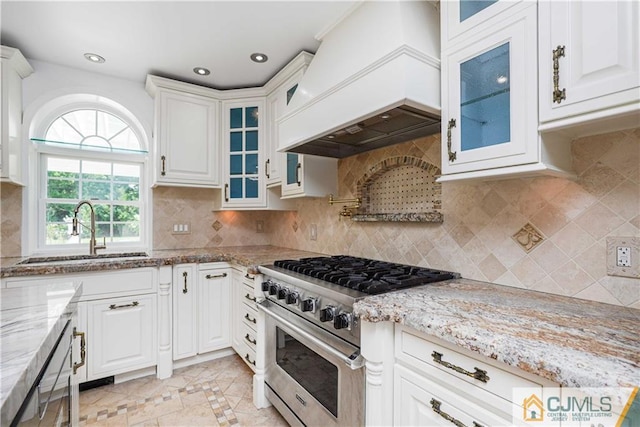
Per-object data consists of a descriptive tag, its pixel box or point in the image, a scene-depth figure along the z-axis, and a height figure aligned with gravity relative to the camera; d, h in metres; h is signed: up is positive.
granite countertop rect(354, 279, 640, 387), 0.66 -0.32
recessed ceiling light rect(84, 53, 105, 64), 2.42 +1.28
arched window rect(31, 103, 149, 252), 2.65 +0.36
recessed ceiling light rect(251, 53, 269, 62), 2.41 +1.28
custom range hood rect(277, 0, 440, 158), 1.33 +0.66
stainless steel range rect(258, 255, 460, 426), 1.29 -0.57
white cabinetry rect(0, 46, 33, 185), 2.14 +0.75
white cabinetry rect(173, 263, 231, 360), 2.42 -0.76
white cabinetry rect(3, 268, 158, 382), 2.10 -0.75
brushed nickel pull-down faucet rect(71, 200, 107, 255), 2.55 -0.18
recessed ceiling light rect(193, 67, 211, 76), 2.64 +1.28
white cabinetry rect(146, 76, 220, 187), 2.71 +0.76
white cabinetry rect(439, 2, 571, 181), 1.08 +0.45
